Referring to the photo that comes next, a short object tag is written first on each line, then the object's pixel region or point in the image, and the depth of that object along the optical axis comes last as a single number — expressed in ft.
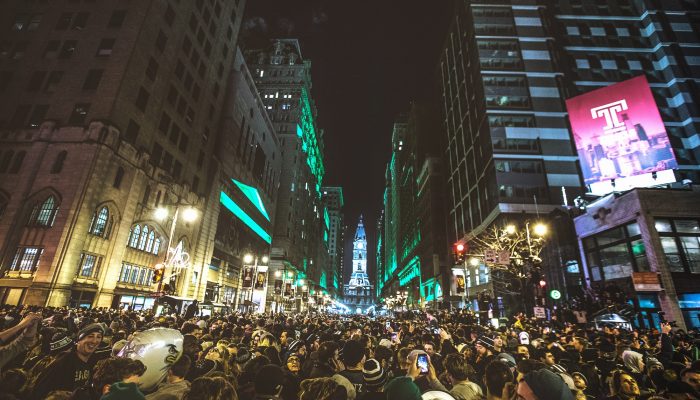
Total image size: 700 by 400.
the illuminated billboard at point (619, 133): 99.60
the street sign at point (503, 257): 77.46
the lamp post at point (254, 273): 132.44
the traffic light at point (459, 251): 77.97
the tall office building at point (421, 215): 241.55
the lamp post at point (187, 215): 66.18
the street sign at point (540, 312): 66.89
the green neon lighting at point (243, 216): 163.84
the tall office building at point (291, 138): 281.95
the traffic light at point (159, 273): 66.95
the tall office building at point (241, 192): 160.97
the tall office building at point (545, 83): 146.00
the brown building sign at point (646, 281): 77.07
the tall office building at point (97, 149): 81.87
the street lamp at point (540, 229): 73.99
